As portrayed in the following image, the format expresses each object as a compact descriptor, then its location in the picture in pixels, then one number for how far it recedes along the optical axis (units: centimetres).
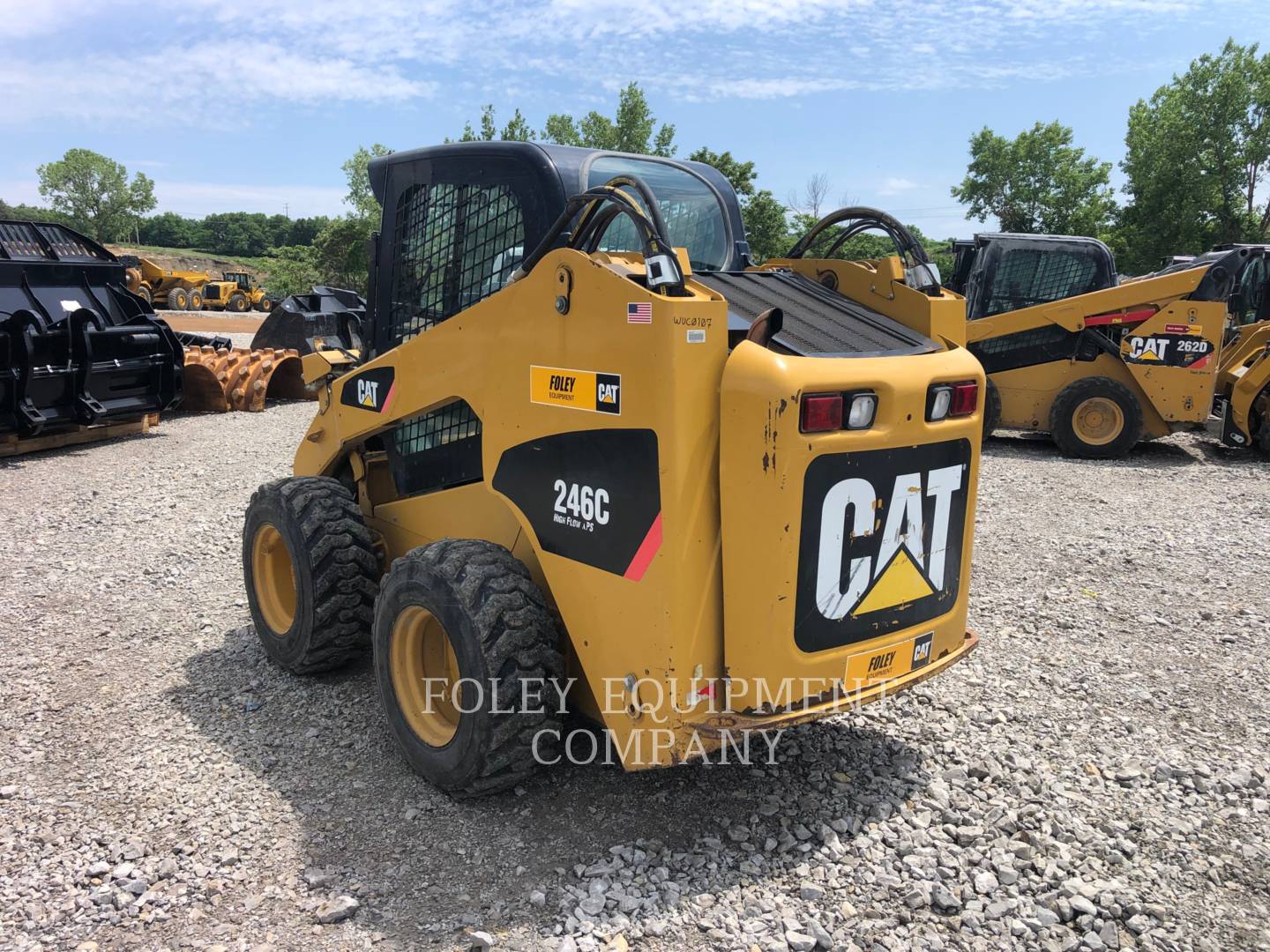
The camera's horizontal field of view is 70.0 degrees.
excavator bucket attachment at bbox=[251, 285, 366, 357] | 1359
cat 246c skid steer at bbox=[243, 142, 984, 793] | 256
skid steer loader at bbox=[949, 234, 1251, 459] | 920
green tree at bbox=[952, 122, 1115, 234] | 3925
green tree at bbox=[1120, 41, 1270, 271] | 3253
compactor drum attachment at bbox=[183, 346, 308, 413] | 1138
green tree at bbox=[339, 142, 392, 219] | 5375
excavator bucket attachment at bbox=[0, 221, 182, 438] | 843
